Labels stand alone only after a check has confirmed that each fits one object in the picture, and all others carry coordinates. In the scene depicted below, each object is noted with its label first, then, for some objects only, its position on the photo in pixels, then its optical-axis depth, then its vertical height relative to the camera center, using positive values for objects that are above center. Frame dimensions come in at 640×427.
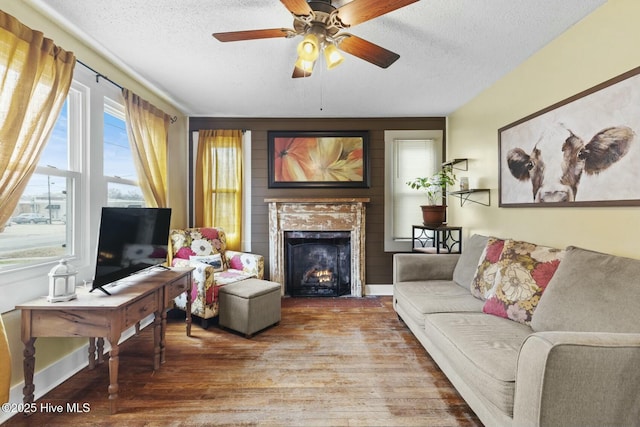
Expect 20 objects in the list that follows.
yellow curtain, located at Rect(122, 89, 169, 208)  2.73 +0.73
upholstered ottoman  2.69 -0.92
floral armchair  2.80 -0.56
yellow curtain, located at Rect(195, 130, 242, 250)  3.90 +0.45
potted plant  3.42 +0.28
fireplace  3.92 -0.10
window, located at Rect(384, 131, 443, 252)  4.05 +0.58
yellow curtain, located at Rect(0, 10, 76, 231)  1.58 +0.68
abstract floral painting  3.99 +0.77
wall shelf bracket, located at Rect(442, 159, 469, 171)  3.48 +0.63
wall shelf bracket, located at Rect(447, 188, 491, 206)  3.06 +0.20
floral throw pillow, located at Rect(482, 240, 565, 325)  1.88 -0.48
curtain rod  2.21 +1.18
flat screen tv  1.89 -0.21
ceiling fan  1.47 +1.08
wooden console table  1.62 -0.62
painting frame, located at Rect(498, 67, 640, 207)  1.64 +0.43
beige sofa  1.12 -0.68
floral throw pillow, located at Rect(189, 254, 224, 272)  3.19 -0.53
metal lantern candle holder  1.68 -0.42
